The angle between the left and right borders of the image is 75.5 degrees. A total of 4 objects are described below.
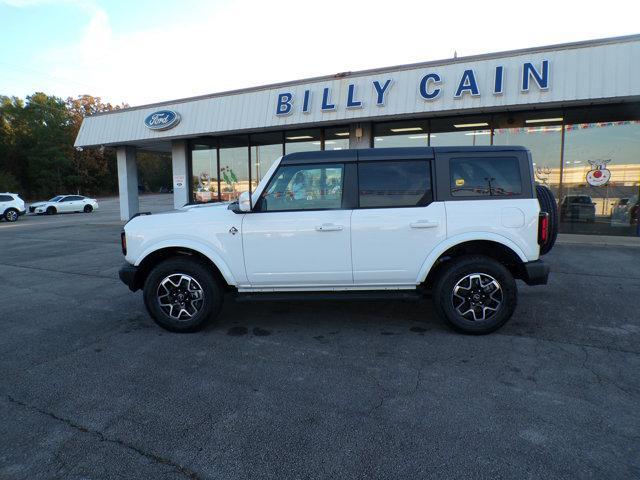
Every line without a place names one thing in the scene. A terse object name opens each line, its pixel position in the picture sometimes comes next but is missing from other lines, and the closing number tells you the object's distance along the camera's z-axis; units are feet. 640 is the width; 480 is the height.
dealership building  31.55
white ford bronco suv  13.87
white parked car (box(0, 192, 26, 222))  76.74
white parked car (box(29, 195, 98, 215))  93.71
